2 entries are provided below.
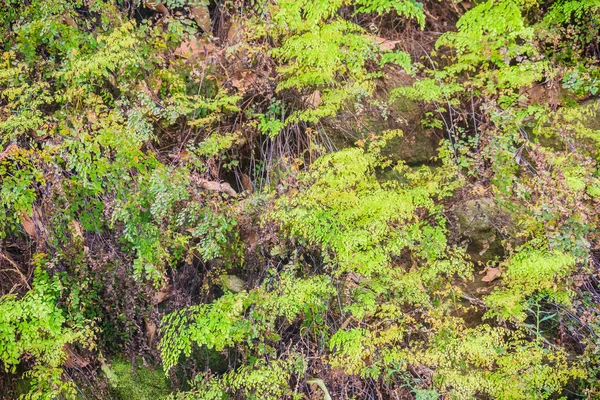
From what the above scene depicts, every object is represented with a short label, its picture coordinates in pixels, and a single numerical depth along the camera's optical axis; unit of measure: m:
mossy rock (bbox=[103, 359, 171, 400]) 4.15
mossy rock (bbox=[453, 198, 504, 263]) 4.80
